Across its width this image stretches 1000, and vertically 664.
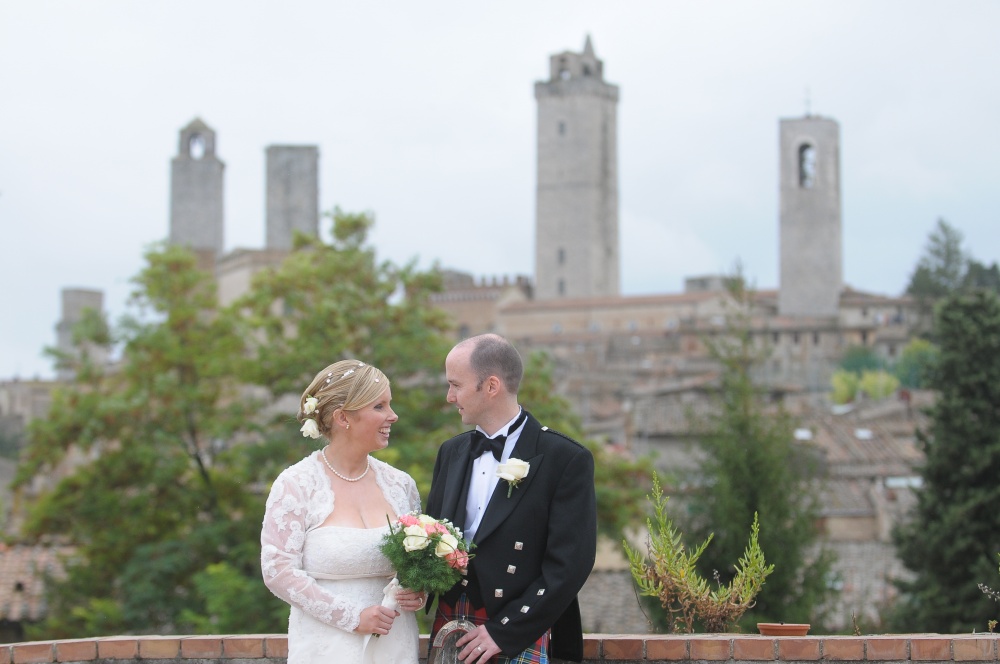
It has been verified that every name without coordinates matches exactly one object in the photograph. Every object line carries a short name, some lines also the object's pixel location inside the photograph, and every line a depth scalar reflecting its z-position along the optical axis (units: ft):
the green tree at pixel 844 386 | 192.44
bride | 14.96
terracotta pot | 17.74
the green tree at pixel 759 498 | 47.16
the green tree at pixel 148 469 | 60.70
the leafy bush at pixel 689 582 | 17.89
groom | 14.96
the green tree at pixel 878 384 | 186.50
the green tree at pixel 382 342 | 63.10
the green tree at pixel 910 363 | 197.37
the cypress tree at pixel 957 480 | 60.08
